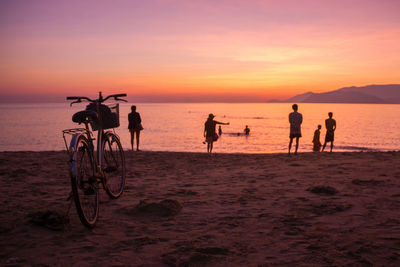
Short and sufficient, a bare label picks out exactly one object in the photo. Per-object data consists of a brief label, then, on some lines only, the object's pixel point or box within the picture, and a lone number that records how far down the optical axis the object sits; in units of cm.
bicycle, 371
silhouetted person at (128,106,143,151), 1400
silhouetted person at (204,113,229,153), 1402
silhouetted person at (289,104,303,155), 1279
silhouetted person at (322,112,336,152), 1627
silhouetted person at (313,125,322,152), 1853
